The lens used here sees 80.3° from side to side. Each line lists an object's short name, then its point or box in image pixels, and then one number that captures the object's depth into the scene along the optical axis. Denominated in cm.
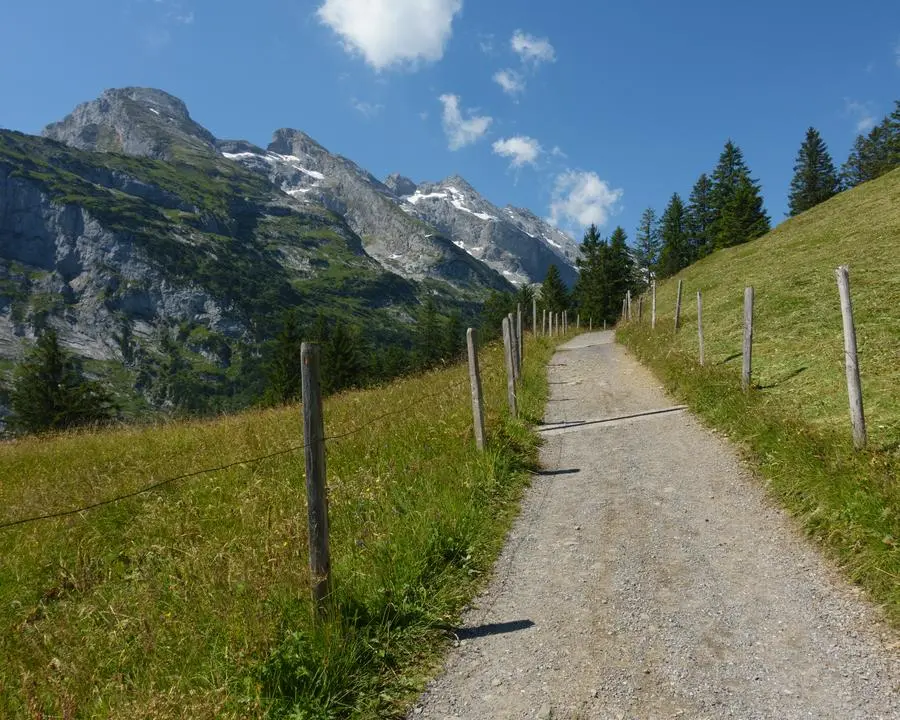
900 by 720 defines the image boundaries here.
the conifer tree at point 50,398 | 3997
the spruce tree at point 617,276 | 6394
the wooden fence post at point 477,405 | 934
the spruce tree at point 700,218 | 7838
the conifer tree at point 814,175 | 8019
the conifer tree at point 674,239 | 7731
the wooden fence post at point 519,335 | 2017
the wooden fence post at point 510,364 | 1259
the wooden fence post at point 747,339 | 1230
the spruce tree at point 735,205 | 6539
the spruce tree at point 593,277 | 6381
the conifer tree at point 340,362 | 6053
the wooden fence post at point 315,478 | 463
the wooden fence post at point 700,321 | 1669
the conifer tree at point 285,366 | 5738
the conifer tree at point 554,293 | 7706
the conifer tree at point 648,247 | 9262
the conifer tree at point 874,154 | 7419
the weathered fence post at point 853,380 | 732
